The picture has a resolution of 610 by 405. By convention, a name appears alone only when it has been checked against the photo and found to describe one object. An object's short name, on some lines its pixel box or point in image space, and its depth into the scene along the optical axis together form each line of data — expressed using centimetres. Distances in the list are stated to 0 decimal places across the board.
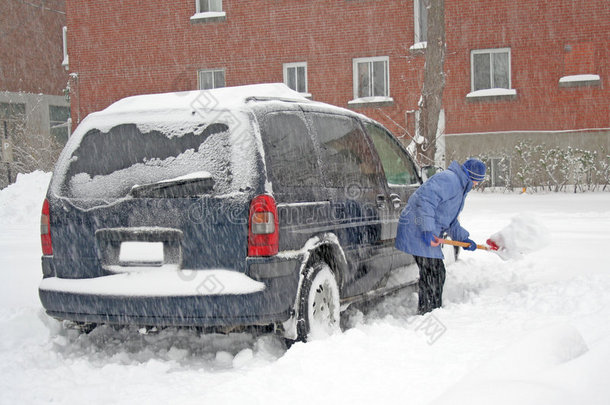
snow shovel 646
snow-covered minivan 434
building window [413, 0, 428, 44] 2019
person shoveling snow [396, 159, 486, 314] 591
